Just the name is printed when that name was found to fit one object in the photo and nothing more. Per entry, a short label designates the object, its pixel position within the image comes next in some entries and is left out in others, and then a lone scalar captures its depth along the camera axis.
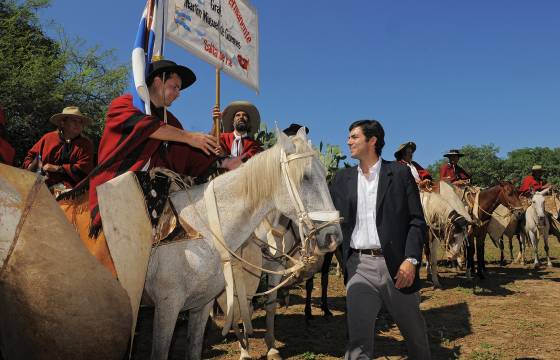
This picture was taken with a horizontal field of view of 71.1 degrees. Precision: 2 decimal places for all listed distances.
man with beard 6.78
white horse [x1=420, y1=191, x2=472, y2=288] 10.91
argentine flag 4.64
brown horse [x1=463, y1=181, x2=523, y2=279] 12.89
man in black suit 3.54
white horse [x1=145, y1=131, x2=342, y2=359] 3.25
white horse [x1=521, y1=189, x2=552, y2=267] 15.49
